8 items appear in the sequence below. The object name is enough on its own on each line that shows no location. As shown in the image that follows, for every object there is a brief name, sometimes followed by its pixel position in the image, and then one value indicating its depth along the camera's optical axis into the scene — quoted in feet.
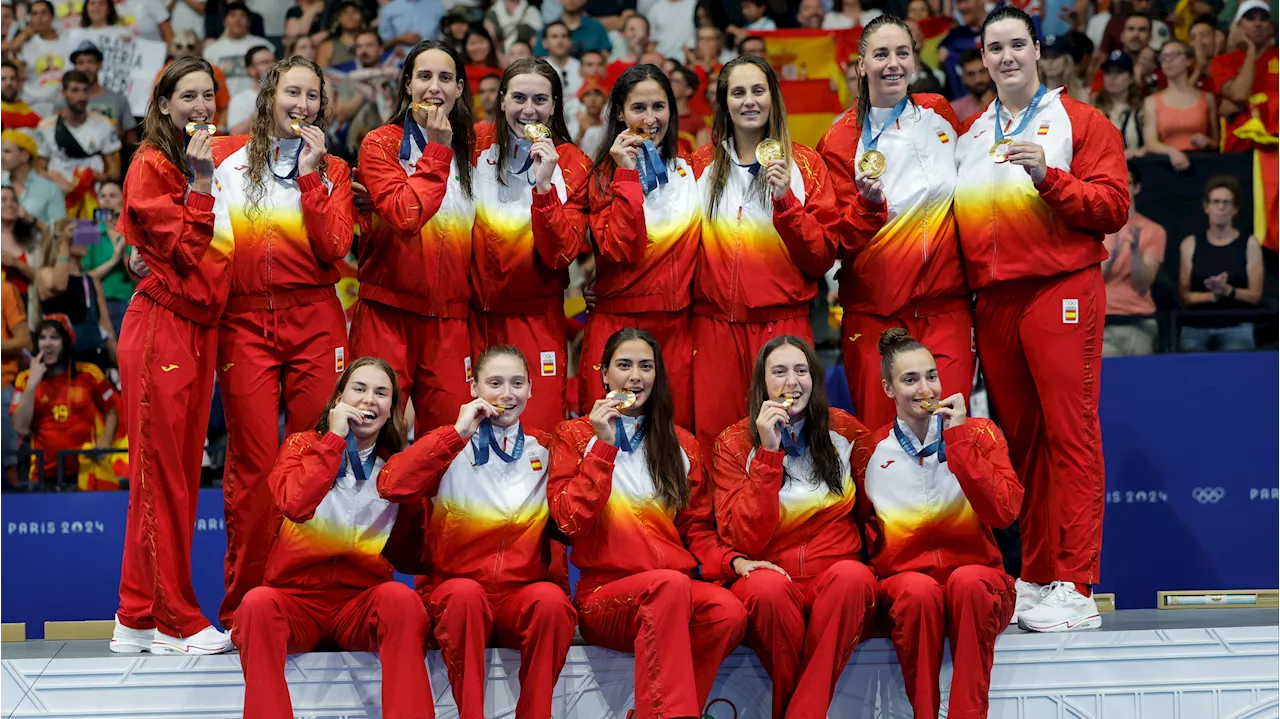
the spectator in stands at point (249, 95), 54.08
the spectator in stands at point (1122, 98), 52.16
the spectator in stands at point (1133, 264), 47.96
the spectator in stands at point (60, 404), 48.01
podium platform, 28.96
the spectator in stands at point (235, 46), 55.77
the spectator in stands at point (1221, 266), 47.91
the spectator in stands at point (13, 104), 55.47
